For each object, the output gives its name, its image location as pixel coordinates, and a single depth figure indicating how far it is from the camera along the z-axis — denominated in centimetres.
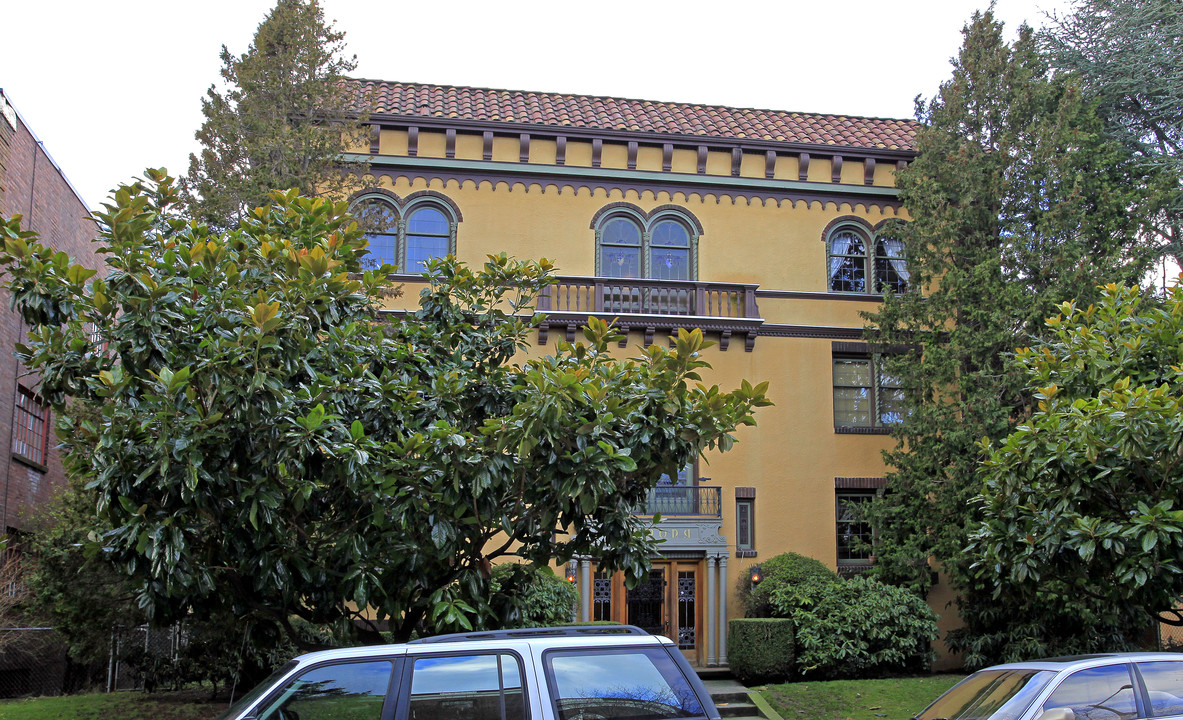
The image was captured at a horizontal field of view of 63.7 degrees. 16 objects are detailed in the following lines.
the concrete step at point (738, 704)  1516
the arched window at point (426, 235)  1981
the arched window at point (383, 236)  1839
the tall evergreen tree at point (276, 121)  1602
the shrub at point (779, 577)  1797
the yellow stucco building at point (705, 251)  1920
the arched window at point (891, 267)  2095
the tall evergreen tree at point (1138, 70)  2038
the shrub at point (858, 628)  1658
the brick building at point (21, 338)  1686
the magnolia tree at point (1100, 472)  1013
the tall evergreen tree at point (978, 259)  1716
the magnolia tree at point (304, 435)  816
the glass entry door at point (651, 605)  1867
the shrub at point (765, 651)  1672
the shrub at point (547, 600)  1598
